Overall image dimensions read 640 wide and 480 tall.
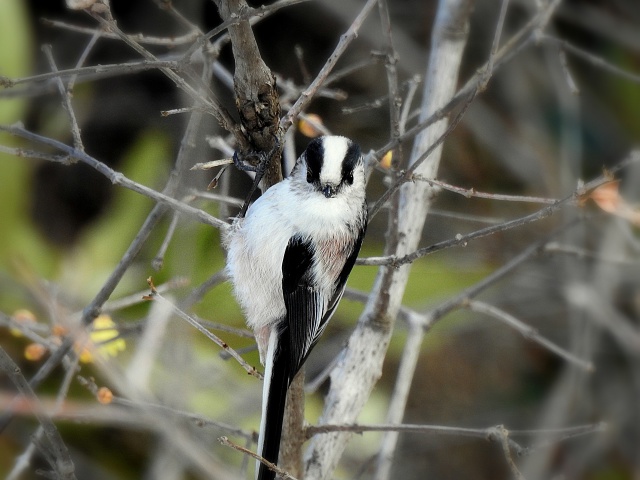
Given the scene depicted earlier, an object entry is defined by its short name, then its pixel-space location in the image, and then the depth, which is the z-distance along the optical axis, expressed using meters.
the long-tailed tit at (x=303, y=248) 4.04
